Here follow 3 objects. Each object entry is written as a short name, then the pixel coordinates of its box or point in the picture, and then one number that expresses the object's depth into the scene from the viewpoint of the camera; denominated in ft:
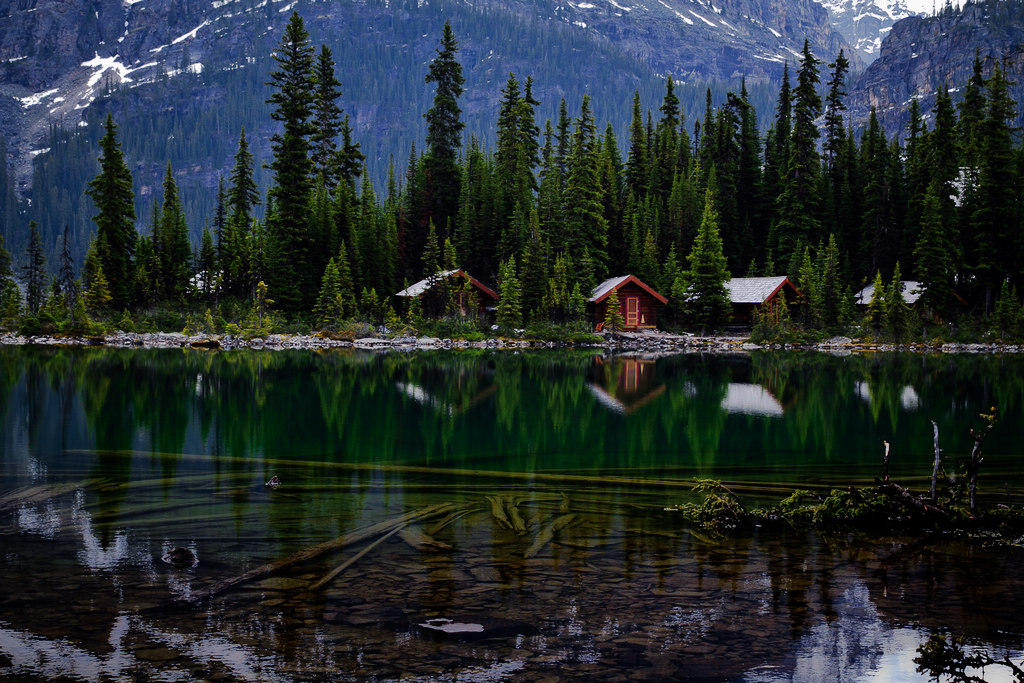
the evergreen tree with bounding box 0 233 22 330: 200.23
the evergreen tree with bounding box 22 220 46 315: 226.58
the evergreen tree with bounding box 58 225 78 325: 198.23
